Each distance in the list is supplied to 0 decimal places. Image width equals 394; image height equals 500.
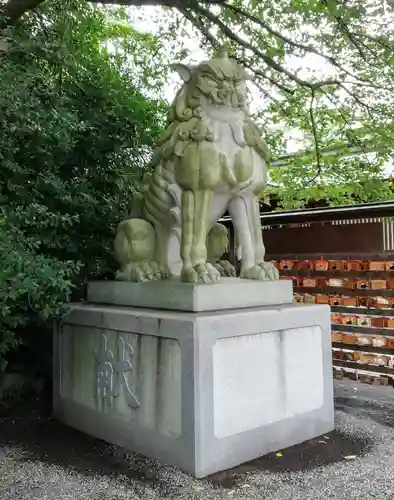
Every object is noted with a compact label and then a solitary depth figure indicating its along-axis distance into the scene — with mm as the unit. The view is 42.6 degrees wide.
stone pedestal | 2977
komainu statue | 3430
